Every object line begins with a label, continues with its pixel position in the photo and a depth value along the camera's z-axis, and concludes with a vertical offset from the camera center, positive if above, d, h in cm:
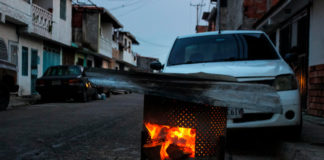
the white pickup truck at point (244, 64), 369 +20
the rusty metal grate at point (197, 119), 184 -27
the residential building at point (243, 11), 2223 +547
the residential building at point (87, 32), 2619 +394
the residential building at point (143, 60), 6509 +365
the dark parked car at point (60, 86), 1255 -51
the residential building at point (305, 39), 838 +143
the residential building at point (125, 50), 3884 +375
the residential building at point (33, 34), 1479 +231
